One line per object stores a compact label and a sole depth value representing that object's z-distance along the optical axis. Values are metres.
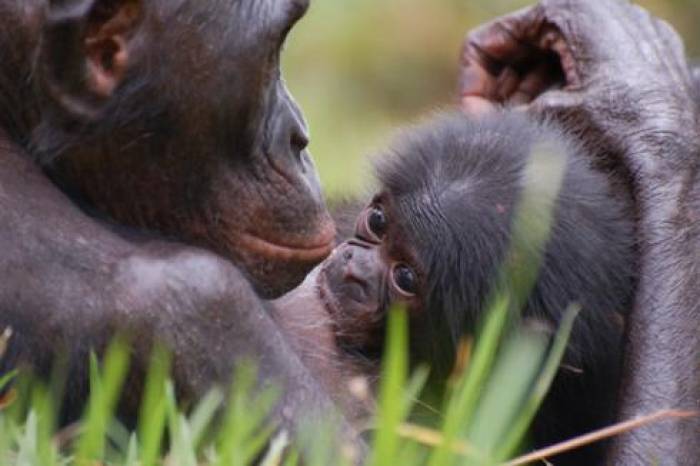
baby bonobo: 7.80
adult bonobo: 6.15
